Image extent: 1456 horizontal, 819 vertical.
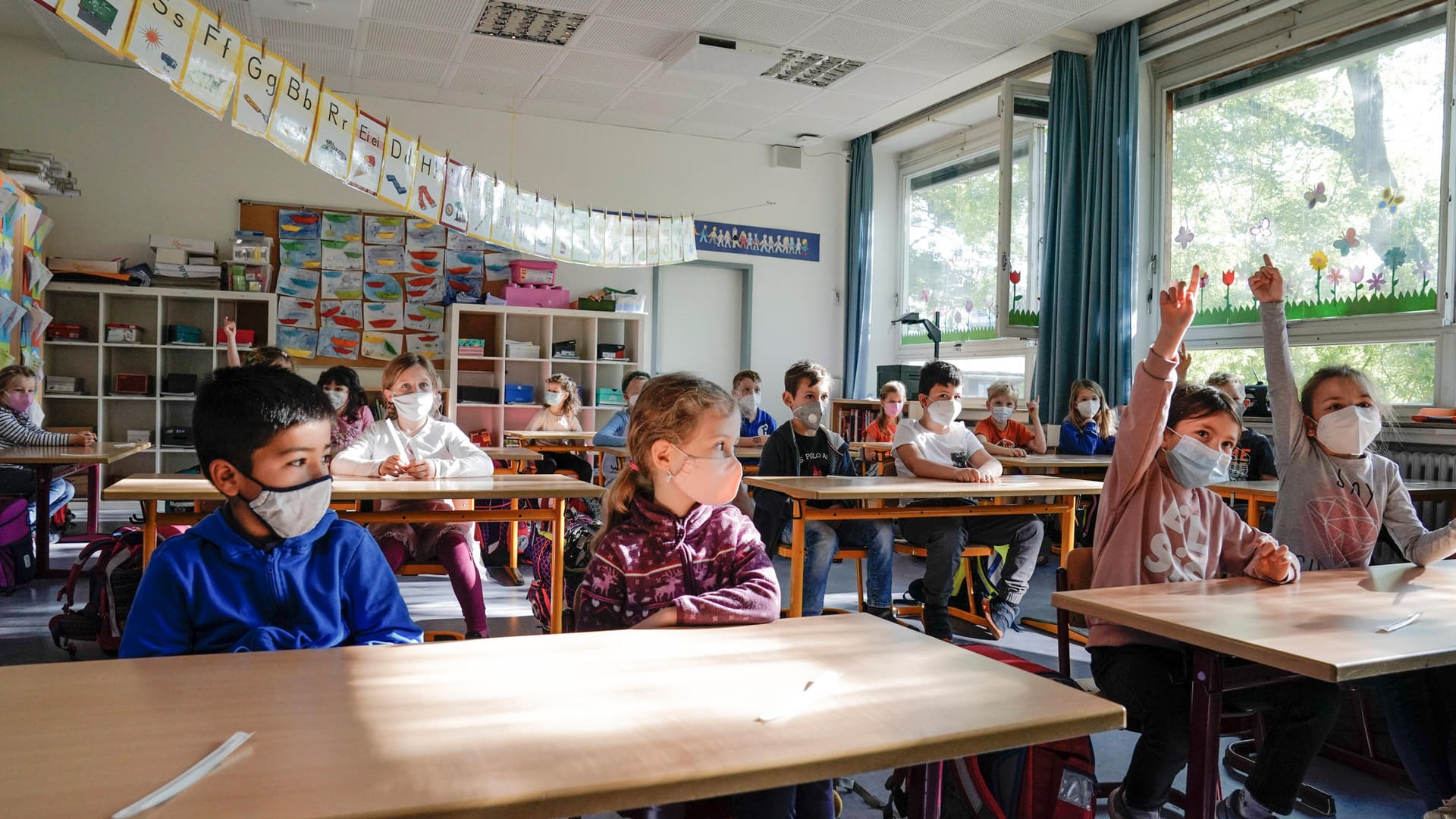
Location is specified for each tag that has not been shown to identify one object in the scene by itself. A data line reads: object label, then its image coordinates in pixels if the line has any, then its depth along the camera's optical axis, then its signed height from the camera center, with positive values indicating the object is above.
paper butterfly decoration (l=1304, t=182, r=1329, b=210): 4.98 +1.14
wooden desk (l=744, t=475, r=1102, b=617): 3.16 -0.29
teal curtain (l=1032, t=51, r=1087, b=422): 6.12 +1.23
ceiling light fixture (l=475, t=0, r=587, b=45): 5.68 +2.29
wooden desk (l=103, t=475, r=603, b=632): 2.68 -0.28
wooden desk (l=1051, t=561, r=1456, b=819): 1.33 -0.33
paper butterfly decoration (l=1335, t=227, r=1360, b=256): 4.86 +0.87
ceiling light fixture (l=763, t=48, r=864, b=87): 6.41 +2.30
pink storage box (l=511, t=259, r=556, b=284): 7.48 +0.99
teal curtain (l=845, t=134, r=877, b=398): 8.53 +1.23
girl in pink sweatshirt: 1.85 -0.30
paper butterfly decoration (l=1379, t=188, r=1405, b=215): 4.63 +1.04
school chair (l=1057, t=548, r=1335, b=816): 2.13 -0.65
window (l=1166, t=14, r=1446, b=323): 4.59 +1.26
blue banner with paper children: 8.30 +1.44
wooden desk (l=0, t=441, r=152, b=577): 4.07 -0.29
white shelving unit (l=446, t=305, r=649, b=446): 7.46 +0.31
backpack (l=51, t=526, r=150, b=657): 2.95 -0.64
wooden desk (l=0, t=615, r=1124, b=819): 0.82 -0.33
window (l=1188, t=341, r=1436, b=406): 4.66 +0.27
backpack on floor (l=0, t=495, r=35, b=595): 4.16 -0.67
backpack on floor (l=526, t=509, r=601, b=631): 2.64 -0.51
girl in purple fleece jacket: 1.64 -0.22
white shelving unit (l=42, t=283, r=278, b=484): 6.61 +0.26
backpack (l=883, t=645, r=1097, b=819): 1.70 -0.67
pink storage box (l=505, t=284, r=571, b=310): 7.40 +0.81
